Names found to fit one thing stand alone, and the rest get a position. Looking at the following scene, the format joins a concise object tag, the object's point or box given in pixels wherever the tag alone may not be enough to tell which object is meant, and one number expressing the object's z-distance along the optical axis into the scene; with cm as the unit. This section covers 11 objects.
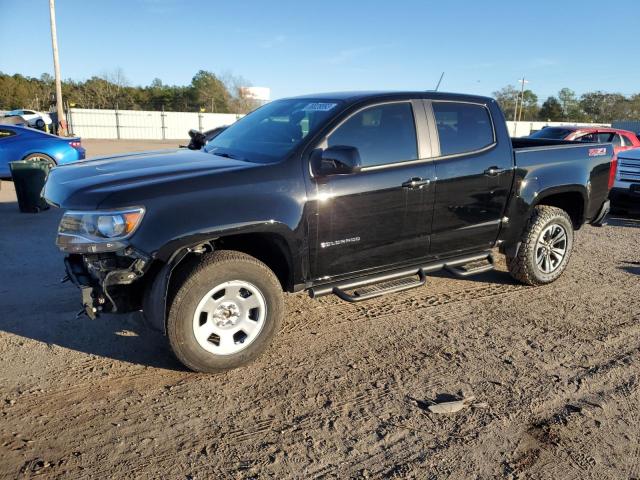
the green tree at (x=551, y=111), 7572
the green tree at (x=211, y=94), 6738
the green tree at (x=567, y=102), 7731
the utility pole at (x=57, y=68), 2622
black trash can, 845
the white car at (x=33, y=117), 3187
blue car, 1085
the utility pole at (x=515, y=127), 4433
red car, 1281
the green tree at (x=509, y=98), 8062
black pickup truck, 331
